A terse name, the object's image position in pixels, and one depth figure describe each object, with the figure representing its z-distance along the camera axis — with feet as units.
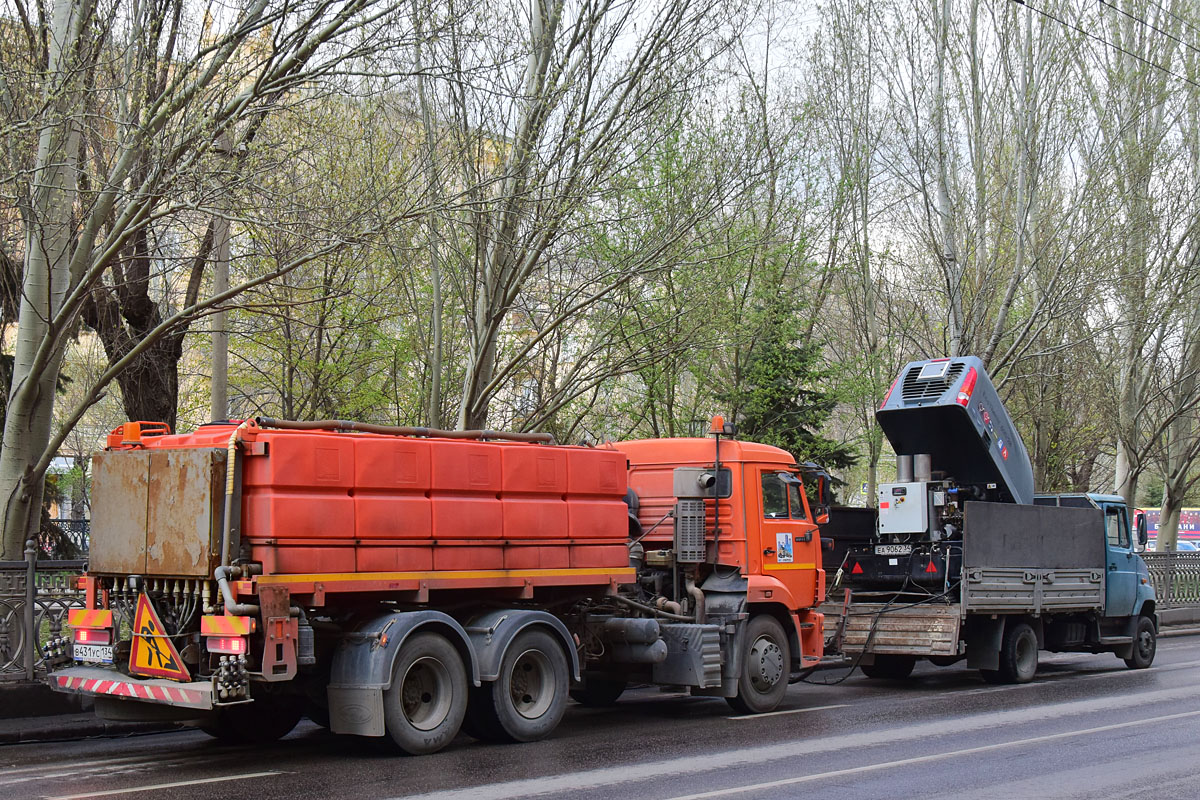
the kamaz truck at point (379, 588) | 30.40
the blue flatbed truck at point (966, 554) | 50.67
